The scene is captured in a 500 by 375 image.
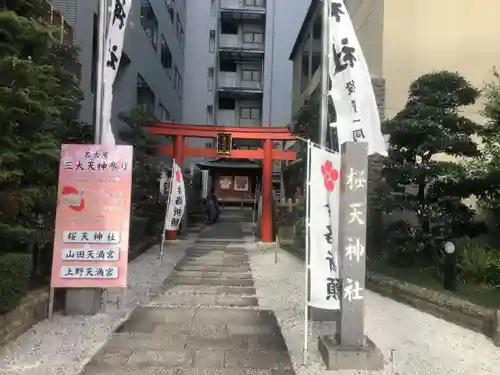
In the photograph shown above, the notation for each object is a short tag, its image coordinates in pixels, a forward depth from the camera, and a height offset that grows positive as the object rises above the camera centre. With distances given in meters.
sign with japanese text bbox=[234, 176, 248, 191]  36.12 +1.83
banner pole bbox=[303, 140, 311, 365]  5.16 -0.30
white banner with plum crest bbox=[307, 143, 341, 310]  5.18 -0.25
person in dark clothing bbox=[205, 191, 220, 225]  24.45 -0.04
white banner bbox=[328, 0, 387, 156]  6.18 +1.42
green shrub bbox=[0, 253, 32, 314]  5.32 -0.81
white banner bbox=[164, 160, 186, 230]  13.64 +0.17
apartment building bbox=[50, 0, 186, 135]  12.84 +5.78
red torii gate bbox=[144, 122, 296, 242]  17.12 +2.13
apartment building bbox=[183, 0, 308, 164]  37.34 +11.09
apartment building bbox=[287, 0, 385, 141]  19.05 +6.51
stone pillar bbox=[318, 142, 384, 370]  5.12 -0.37
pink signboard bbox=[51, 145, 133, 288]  6.70 -0.15
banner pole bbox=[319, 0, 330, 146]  6.45 +1.77
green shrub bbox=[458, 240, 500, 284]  7.91 -0.76
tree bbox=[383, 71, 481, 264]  9.09 +0.98
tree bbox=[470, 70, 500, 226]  8.30 +1.06
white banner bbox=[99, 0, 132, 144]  7.16 +2.13
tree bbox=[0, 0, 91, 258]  5.81 +1.02
